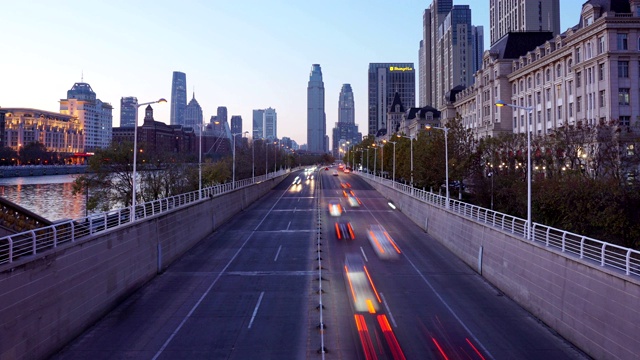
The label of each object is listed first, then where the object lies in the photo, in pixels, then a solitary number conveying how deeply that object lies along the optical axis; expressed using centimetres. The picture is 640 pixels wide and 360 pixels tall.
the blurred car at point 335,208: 5191
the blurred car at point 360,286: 1964
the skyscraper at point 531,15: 14562
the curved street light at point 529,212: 2069
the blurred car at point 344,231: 3667
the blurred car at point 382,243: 3051
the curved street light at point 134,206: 2303
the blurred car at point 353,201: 6119
